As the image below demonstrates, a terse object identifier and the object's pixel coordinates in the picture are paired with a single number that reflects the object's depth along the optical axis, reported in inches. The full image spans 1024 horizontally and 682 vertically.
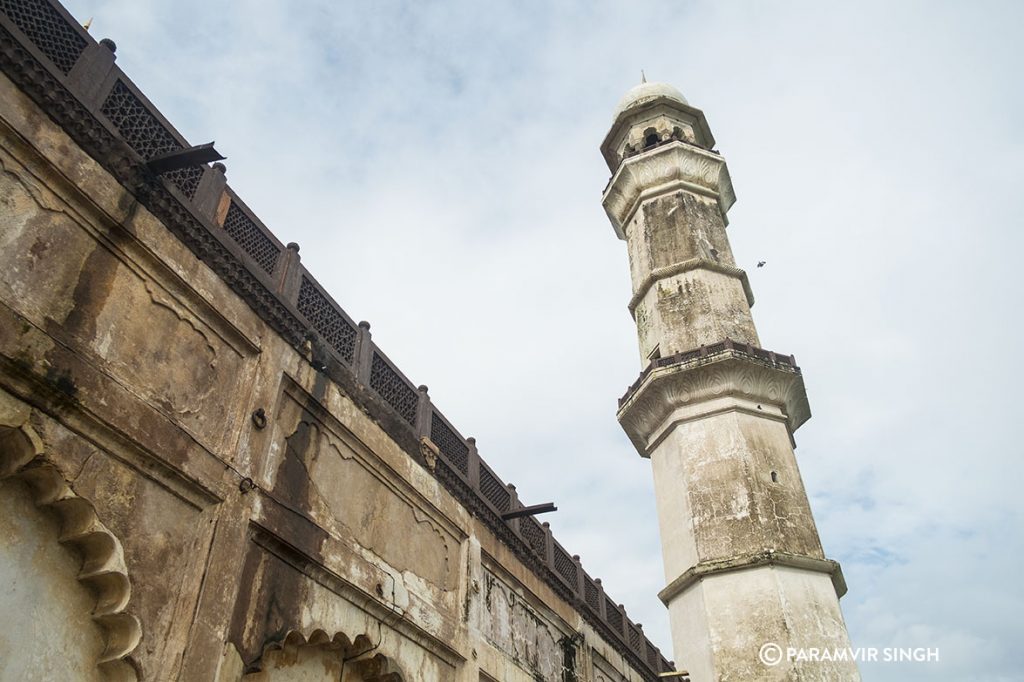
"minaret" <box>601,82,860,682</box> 447.5
